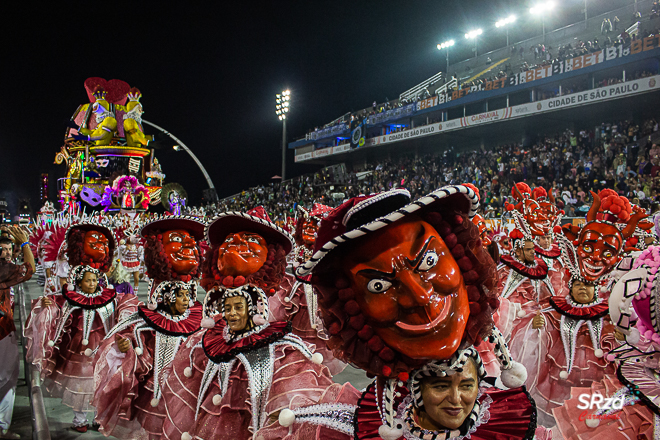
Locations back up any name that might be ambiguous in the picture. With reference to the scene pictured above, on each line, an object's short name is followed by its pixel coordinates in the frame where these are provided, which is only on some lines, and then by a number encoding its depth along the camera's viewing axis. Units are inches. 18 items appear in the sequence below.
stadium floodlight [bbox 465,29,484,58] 1043.9
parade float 828.0
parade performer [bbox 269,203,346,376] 190.7
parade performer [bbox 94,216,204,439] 134.6
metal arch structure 1212.5
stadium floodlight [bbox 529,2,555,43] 906.1
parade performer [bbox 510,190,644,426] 140.6
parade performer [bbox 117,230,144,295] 261.1
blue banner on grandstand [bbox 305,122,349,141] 1026.1
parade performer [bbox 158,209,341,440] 94.7
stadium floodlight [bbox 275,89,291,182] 1076.3
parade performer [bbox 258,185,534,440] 48.9
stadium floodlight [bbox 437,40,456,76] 1095.0
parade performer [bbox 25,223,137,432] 188.5
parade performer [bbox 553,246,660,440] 76.1
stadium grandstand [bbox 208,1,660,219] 542.6
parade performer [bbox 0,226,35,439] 171.9
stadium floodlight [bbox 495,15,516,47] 996.6
